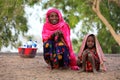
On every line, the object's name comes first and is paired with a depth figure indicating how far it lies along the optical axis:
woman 5.55
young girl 5.46
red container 7.55
